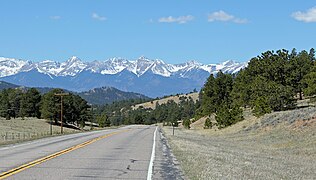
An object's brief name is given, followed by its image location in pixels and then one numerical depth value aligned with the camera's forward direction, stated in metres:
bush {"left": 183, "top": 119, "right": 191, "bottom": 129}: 108.20
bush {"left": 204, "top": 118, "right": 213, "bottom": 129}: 88.13
